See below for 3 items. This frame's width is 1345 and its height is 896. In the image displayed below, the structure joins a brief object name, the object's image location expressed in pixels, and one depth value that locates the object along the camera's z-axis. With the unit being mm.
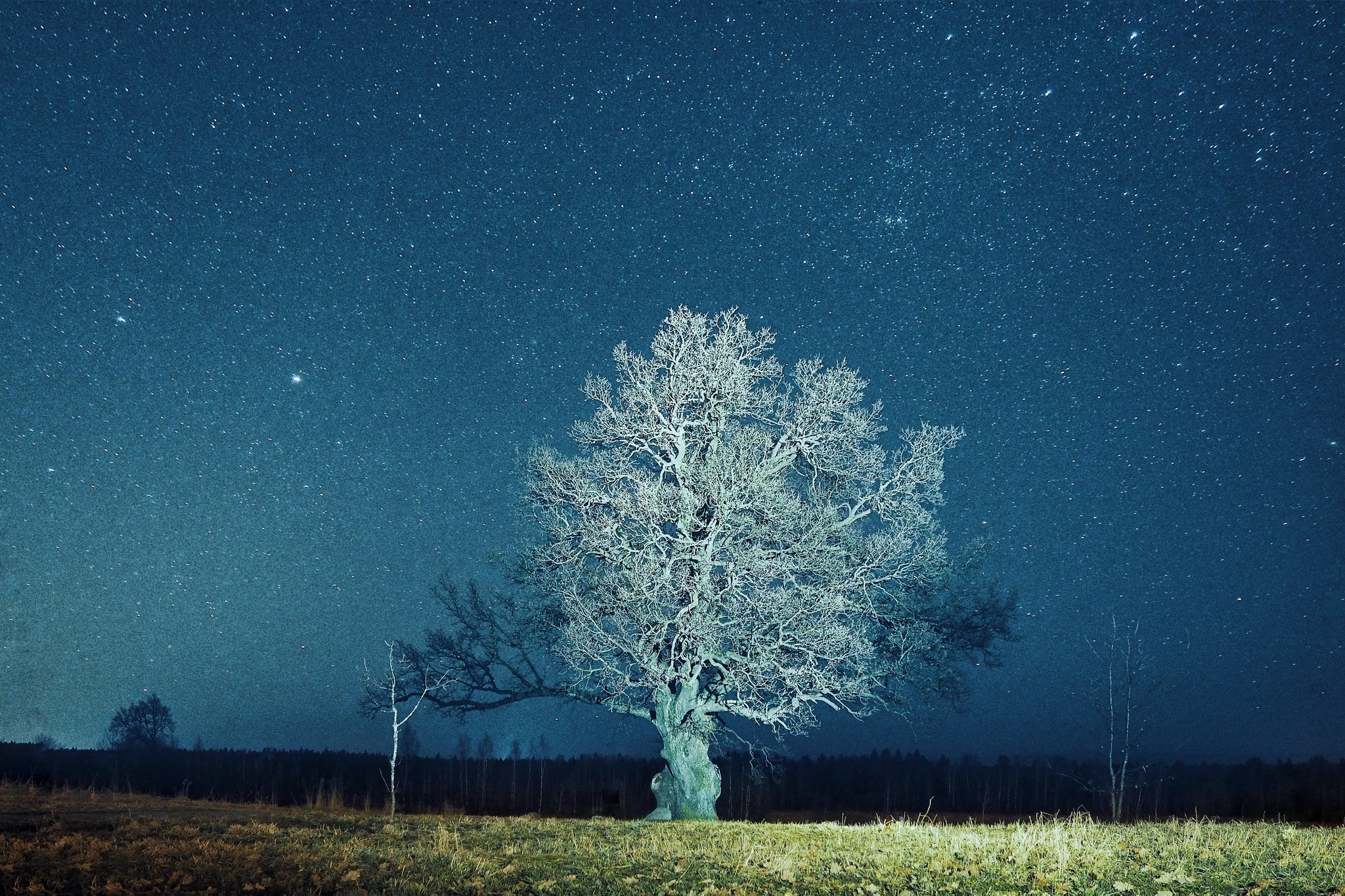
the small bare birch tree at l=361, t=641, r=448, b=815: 22047
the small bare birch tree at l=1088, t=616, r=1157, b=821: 22906
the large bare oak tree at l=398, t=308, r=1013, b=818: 19281
